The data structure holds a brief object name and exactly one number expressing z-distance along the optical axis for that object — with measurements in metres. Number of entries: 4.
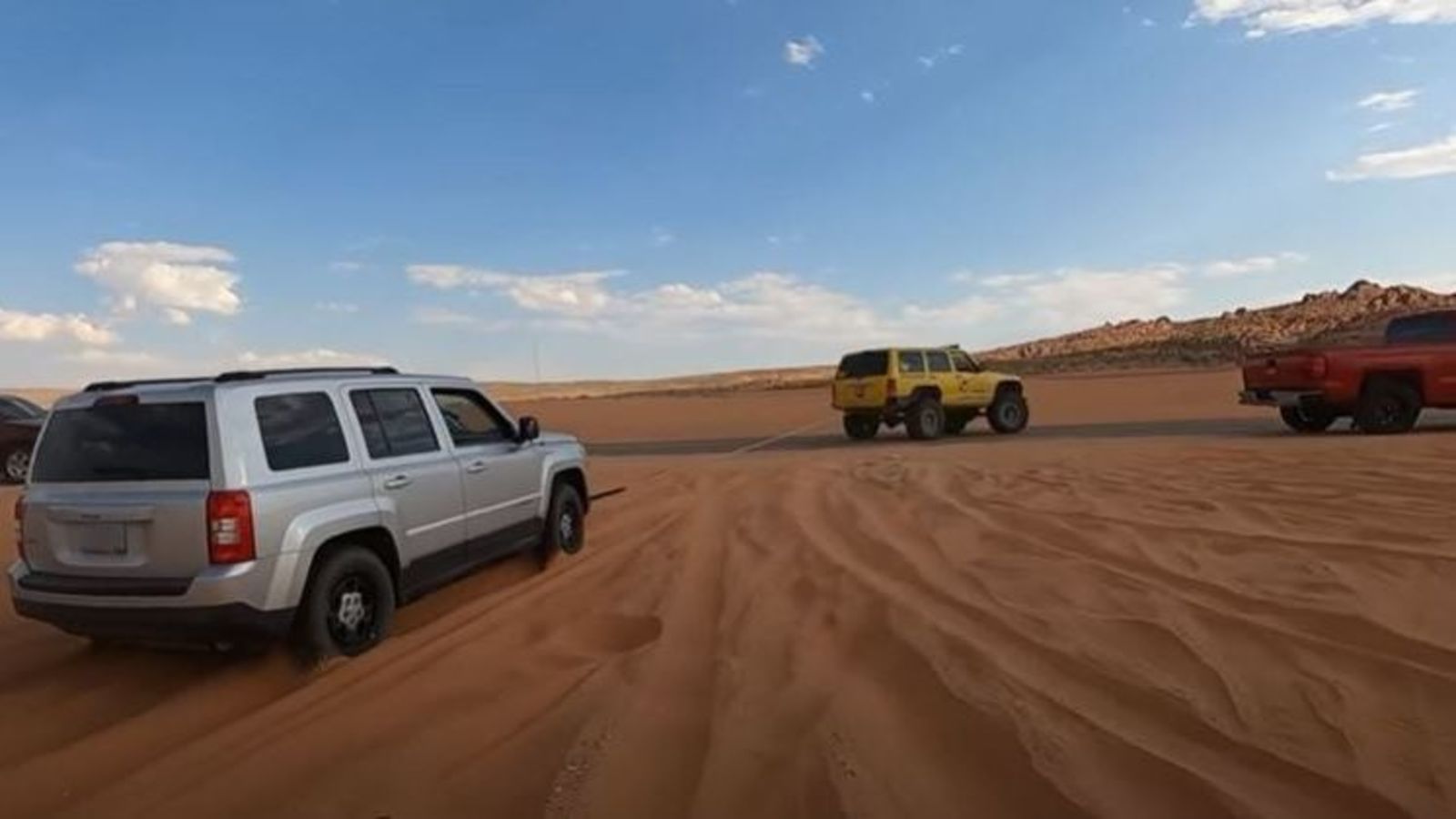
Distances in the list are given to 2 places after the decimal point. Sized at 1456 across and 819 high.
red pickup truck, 18.05
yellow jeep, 22.50
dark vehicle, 20.09
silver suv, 5.69
